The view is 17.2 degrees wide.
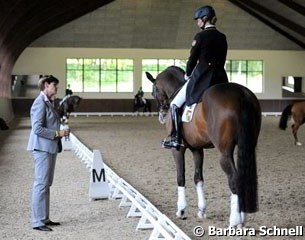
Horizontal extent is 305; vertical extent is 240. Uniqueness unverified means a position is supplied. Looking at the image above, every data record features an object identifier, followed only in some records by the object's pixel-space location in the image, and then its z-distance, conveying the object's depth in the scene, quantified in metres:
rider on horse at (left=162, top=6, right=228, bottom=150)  10.81
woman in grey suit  10.47
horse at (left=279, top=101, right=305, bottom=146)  29.08
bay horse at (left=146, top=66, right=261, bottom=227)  9.31
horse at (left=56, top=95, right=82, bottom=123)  41.04
